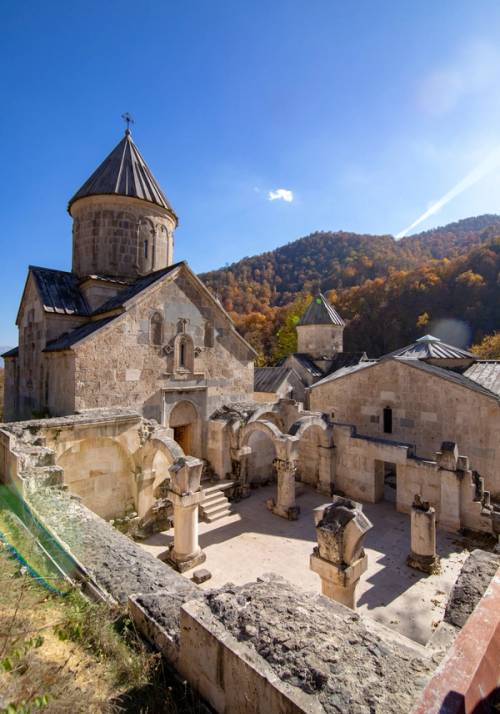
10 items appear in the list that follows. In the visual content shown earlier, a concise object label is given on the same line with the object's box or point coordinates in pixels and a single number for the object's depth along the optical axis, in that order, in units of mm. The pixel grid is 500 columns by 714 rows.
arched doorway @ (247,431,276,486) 13327
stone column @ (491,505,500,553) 9180
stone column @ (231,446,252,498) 12109
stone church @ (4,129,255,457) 10266
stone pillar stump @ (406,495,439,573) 8023
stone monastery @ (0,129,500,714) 2354
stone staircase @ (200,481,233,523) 10523
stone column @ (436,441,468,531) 9617
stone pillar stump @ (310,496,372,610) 5234
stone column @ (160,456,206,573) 8047
